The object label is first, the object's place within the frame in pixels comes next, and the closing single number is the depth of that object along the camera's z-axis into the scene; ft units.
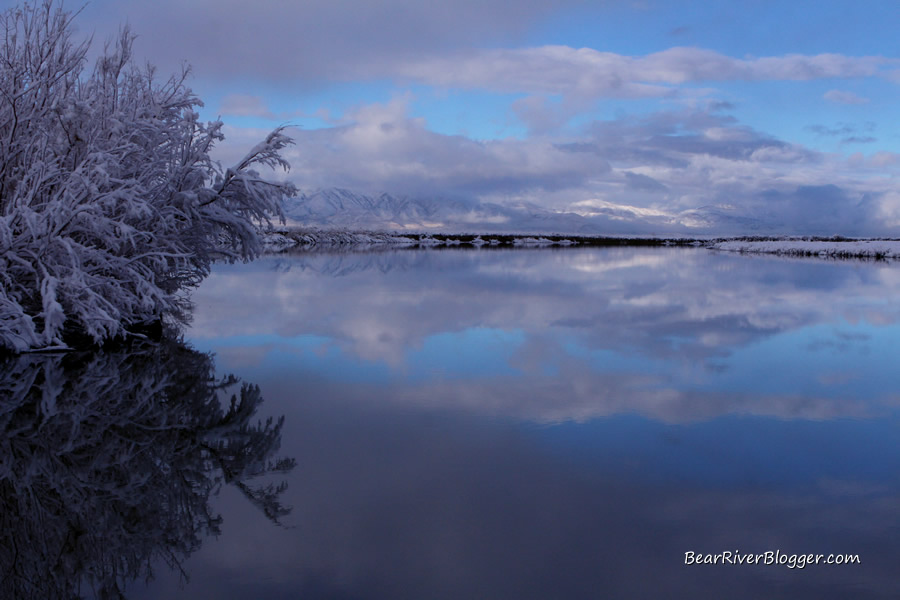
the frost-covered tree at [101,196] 37.78
